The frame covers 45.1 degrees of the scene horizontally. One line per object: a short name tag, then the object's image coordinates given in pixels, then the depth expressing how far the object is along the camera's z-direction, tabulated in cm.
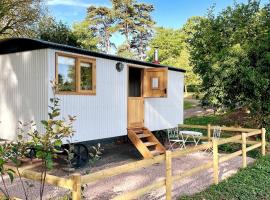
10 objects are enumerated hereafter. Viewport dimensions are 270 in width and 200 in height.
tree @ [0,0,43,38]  2086
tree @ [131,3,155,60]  4044
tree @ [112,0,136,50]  3950
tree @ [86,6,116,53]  4003
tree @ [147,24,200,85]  3659
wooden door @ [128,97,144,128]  1021
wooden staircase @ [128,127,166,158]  954
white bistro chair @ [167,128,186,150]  1284
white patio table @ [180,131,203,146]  1143
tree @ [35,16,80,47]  2248
